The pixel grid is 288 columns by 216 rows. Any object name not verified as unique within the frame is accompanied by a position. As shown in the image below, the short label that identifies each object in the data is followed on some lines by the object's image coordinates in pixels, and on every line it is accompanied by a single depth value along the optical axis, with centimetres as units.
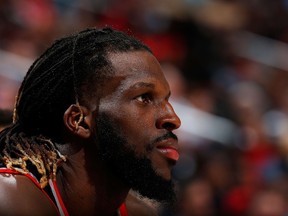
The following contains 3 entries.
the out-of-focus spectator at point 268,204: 1268
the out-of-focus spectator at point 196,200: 1266
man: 579
